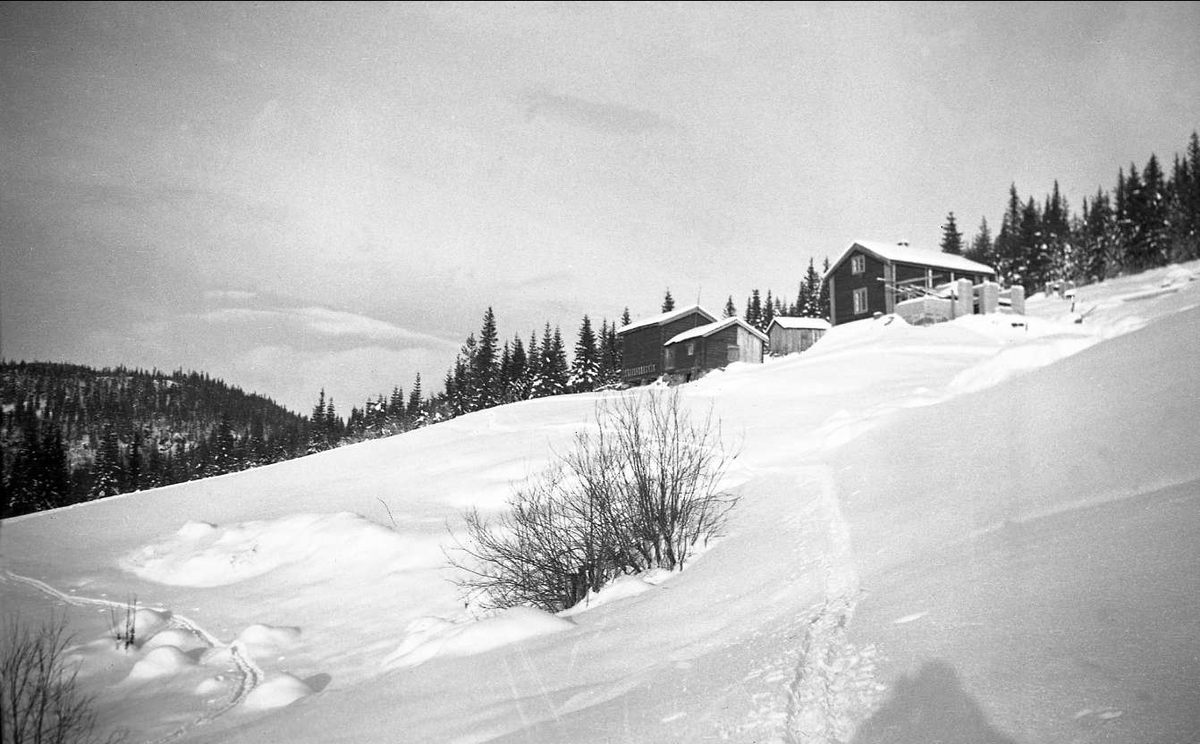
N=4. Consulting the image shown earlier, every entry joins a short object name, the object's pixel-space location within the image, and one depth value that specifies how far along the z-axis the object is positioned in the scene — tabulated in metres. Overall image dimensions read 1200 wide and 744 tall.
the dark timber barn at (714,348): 42.44
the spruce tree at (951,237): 70.75
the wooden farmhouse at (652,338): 47.31
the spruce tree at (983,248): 74.12
